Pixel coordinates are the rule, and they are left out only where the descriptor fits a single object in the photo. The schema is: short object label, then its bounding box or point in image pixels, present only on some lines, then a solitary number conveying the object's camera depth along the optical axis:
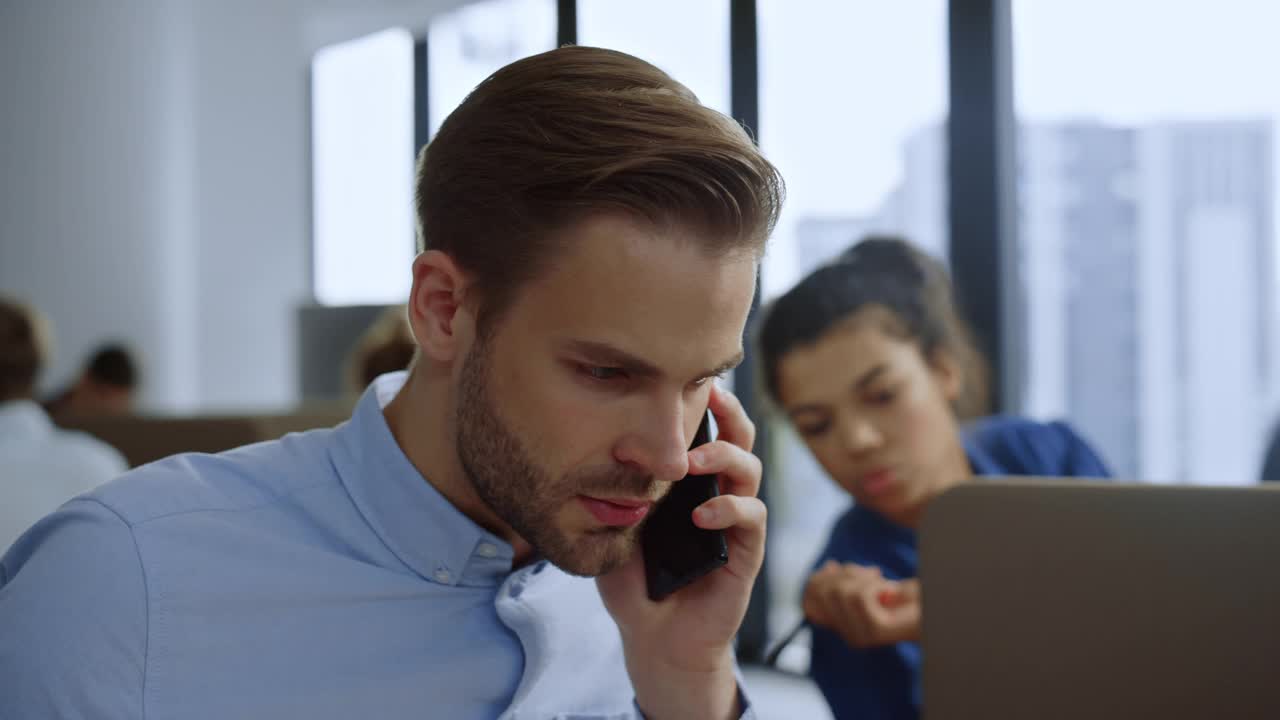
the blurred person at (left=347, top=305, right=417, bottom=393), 2.40
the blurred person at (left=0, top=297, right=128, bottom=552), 1.81
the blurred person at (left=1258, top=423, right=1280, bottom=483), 2.49
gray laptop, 0.92
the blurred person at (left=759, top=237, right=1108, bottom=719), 2.19
